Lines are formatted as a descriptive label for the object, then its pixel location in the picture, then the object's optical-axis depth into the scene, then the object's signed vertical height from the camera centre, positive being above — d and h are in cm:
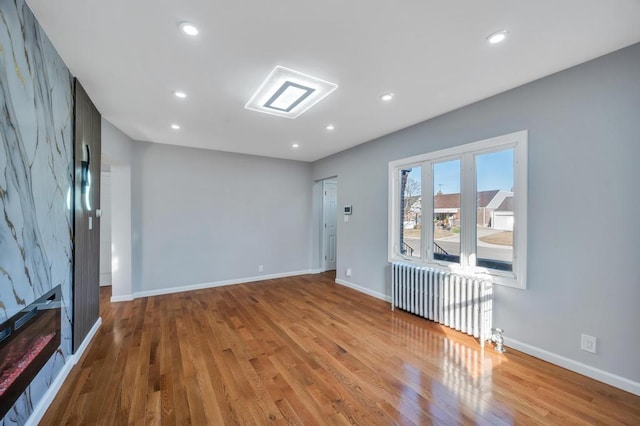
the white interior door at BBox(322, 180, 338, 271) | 638 -25
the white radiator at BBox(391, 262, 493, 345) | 275 -106
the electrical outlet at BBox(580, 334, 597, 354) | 216 -112
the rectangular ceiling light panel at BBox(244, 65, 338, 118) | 241 +125
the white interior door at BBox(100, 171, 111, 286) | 505 -40
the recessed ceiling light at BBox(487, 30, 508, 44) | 181 +127
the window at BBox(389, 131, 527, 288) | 264 +4
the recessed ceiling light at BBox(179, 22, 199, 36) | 171 +125
